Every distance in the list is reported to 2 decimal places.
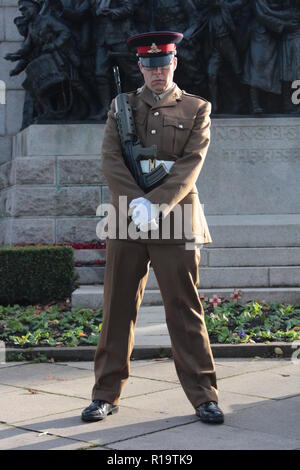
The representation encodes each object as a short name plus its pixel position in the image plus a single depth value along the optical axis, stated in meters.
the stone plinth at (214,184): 12.20
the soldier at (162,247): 5.02
